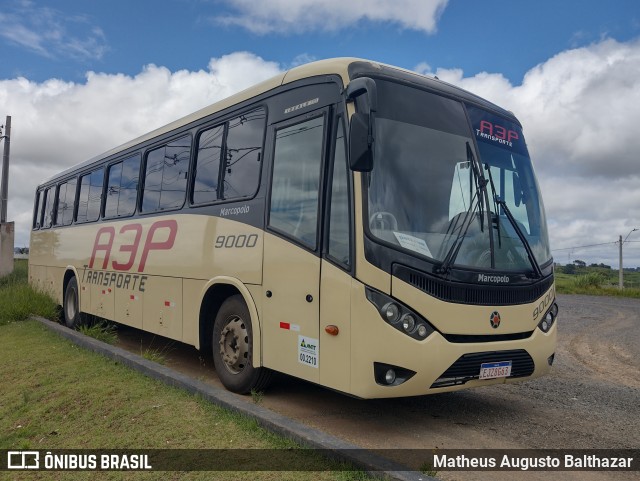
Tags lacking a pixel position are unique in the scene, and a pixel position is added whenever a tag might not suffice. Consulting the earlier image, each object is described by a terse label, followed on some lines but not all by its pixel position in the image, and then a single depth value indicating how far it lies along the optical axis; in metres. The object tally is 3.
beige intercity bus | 4.73
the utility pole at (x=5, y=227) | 19.84
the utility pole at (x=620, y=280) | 27.58
